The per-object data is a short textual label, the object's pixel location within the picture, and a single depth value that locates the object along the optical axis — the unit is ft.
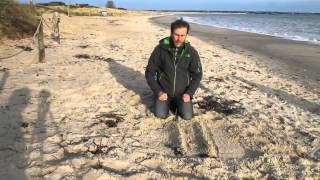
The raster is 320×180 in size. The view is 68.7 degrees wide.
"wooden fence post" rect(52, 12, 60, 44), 26.21
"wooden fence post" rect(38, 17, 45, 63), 18.43
